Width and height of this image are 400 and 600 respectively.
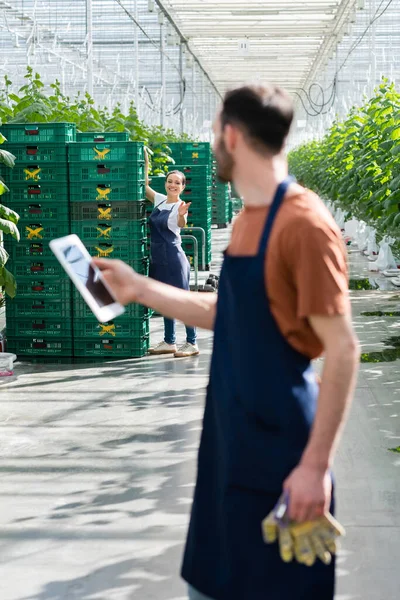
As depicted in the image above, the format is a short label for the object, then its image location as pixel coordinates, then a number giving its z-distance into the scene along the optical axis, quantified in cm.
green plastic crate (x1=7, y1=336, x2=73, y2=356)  794
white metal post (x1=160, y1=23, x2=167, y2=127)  1931
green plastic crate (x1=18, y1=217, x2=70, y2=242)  786
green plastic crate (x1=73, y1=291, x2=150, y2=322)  783
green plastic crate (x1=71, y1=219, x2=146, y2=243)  786
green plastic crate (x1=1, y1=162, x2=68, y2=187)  779
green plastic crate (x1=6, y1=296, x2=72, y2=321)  791
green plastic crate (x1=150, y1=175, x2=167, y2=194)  1172
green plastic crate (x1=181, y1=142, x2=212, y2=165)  1363
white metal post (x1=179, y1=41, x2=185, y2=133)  2196
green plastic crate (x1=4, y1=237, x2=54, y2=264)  789
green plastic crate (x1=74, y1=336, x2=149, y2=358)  791
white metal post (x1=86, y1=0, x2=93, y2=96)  1067
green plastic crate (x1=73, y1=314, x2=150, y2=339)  786
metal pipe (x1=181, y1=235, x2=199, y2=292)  996
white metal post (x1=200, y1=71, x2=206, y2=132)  3550
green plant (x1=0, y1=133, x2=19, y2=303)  675
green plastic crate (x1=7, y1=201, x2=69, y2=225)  784
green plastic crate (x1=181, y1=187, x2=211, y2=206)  1307
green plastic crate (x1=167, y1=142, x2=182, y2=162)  1366
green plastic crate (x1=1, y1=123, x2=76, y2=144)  775
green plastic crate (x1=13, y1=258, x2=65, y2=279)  789
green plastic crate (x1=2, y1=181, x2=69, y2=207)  782
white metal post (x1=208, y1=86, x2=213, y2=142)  4052
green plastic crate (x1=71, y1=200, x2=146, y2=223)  782
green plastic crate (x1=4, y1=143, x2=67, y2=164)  776
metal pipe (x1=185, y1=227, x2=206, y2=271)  1155
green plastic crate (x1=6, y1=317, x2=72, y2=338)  793
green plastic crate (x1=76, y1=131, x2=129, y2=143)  789
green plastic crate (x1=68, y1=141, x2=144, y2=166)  770
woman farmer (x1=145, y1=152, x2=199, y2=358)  789
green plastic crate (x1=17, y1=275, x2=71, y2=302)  790
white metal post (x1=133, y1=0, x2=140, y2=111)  1588
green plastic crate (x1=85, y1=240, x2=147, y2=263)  787
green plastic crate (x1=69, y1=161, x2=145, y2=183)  774
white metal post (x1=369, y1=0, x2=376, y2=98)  1498
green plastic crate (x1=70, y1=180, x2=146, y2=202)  778
